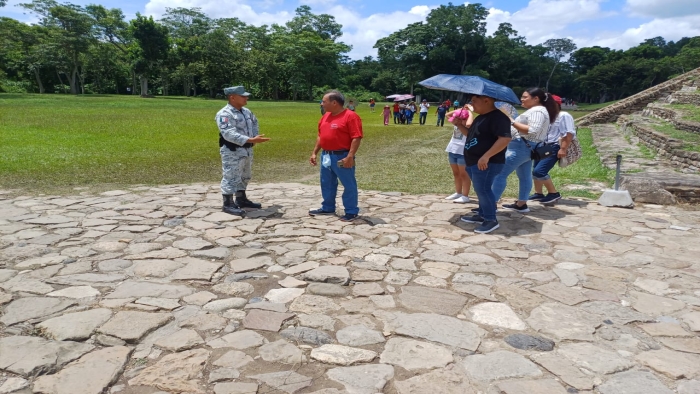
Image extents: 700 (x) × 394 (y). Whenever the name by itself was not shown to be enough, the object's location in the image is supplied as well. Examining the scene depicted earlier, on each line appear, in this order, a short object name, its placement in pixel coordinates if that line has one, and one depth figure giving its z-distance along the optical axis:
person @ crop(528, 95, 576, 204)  5.92
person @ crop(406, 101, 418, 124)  23.38
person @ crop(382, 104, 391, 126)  22.22
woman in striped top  5.27
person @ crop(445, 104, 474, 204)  5.71
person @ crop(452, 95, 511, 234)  4.71
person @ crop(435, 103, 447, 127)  22.27
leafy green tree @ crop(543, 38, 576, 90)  68.75
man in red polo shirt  5.23
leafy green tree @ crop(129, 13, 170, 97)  42.55
